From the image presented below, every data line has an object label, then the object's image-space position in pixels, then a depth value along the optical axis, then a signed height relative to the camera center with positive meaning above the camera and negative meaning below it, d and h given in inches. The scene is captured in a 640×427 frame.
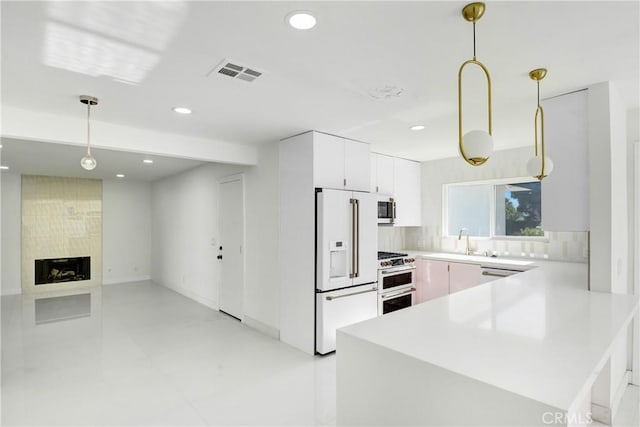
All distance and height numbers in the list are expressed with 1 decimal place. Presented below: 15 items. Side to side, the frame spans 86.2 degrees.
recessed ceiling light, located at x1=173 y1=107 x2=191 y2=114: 115.9 +36.8
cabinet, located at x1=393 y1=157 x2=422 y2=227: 209.6 +15.2
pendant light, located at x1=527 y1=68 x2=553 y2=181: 87.5 +13.4
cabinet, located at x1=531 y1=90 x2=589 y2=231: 98.7 +14.8
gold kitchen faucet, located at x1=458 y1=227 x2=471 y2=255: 207.9 -9.5
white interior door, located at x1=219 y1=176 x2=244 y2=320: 192.2 -16.9
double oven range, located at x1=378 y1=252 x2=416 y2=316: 171.9 -34.8
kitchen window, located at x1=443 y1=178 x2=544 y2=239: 185.3 +4.1
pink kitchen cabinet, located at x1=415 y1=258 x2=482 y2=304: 175.5 -33.2
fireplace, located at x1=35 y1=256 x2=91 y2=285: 277.0 -43.9
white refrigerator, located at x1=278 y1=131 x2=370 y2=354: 146.6 +4.3
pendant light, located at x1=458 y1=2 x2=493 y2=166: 61.3 +13.5
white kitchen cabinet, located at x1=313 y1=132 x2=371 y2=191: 148.0 +24.5
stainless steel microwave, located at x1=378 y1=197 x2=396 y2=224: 188.2 +3.2
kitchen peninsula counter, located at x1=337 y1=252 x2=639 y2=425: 43.8 -21.9
